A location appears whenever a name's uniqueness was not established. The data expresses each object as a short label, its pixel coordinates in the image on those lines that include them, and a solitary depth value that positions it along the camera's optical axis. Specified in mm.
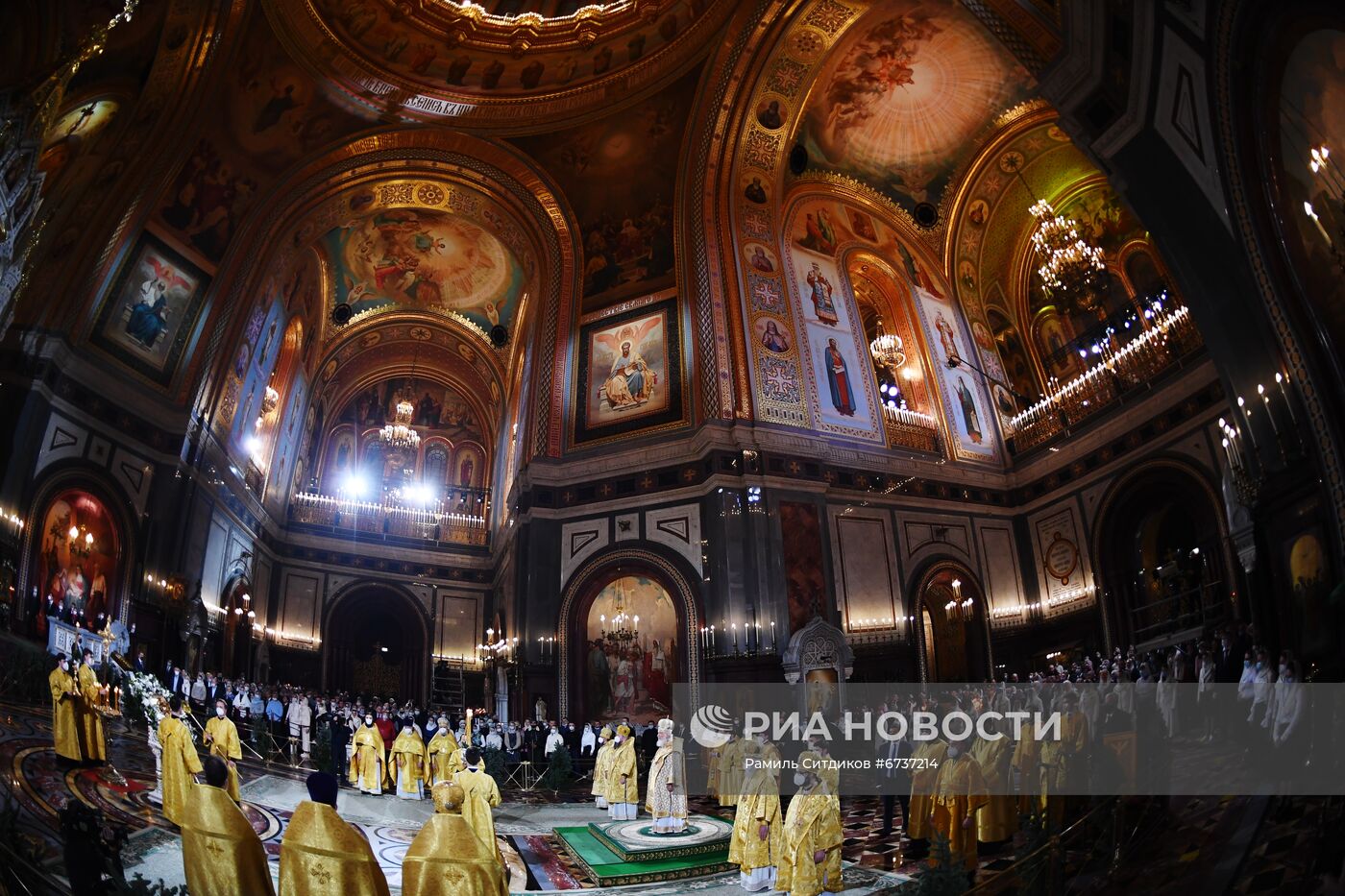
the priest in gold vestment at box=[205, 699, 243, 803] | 10281
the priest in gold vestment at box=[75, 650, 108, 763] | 8719
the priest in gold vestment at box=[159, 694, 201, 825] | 8453
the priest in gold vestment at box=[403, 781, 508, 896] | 4574
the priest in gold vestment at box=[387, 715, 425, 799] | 12492
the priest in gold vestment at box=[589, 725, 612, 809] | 13133
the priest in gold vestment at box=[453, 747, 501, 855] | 7234
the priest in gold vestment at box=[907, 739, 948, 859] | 8531
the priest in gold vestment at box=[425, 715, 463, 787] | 11703
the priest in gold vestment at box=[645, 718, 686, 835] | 10977
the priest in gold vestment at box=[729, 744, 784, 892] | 7896
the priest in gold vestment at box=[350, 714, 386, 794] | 12523
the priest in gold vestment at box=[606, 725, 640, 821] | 12367
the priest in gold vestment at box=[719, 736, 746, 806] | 12555
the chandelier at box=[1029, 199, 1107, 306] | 17516
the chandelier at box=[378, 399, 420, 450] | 25438
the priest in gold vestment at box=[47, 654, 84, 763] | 8492
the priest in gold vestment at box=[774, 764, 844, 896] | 7152
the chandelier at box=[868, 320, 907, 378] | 19875
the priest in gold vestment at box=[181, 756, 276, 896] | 4395
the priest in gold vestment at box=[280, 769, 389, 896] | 4328
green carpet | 8398
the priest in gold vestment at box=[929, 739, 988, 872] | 8031
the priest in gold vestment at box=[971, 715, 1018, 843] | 8359
